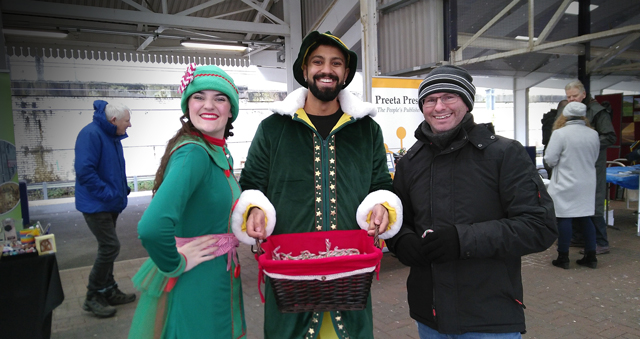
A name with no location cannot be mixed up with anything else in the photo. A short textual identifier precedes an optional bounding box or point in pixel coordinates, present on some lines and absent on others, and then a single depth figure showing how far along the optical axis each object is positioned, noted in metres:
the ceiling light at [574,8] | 6.36
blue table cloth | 6.63
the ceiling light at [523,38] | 6.06
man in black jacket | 1.57
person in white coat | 4.81
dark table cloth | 2.77
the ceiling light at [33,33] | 7.81
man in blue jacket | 3.95
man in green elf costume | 1.90
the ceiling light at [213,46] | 9.37
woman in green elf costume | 1.55
